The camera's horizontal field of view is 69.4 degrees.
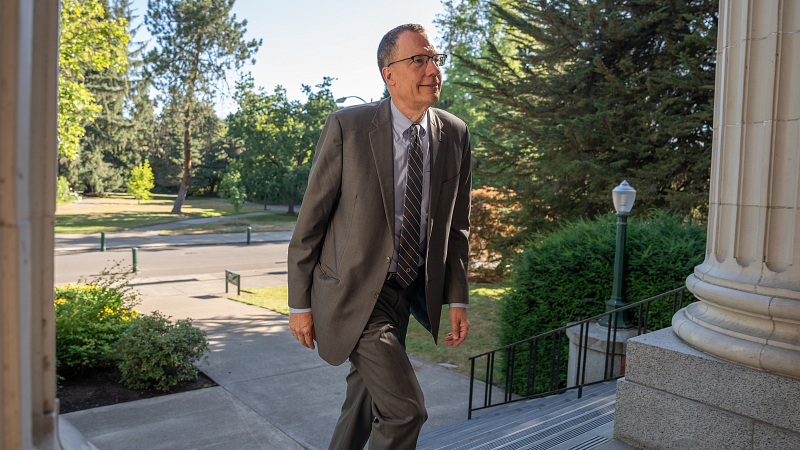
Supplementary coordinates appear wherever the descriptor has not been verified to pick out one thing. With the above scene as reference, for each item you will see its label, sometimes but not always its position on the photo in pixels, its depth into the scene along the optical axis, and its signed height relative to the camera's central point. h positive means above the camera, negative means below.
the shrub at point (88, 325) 6.79 -1.70
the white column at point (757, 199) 3.03 +0.08
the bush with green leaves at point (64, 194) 41.31 -0.54
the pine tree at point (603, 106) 10.31 +2.00
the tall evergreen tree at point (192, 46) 36.50 +9.43
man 2.62 -0.18
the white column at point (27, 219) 0.98 -0.06
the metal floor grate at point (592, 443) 3.54 -1.46
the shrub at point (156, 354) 6.49 -1.86
